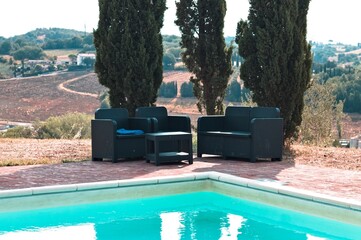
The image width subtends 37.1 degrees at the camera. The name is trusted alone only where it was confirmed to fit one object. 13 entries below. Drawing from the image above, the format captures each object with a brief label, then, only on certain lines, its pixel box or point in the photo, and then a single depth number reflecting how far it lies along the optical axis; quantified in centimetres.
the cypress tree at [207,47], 1143
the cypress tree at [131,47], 1023
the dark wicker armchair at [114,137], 860
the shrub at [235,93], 4814
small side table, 838
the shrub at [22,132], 2107
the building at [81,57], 8016
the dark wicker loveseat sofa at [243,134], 863
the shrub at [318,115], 2038
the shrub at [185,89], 6409
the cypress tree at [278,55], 998
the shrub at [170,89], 6417
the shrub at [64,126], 2281
